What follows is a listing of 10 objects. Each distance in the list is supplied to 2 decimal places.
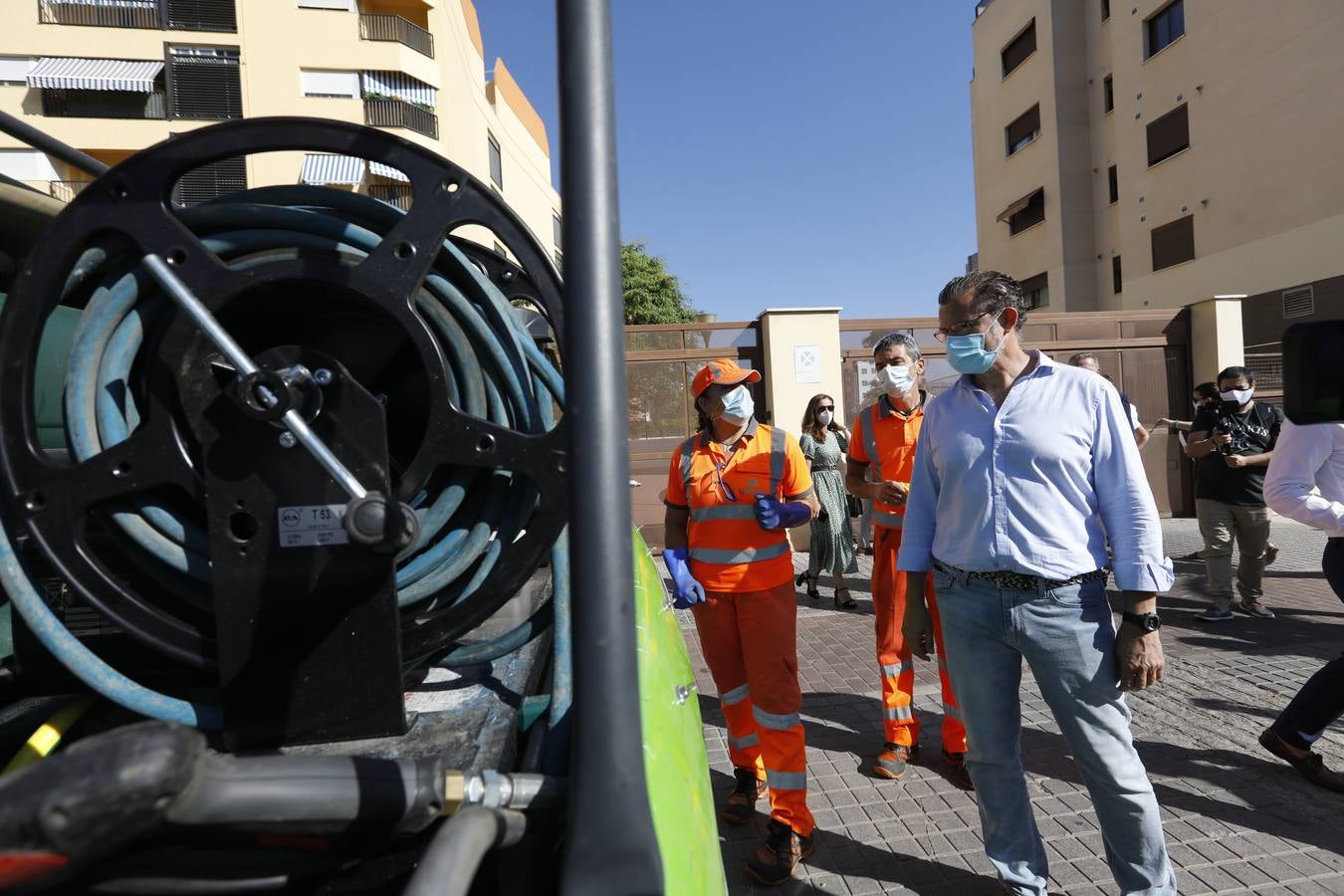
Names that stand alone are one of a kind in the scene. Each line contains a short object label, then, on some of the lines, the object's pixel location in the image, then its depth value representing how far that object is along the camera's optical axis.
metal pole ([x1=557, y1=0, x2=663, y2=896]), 0.81
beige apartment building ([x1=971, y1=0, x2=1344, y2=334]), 16.58
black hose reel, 1.16
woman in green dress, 7.34
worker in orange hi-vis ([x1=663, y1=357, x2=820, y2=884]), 3.07
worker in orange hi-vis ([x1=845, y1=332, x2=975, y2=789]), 3.76
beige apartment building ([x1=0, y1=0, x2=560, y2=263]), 23.88
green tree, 33.47
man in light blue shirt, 2.36
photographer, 6.07
